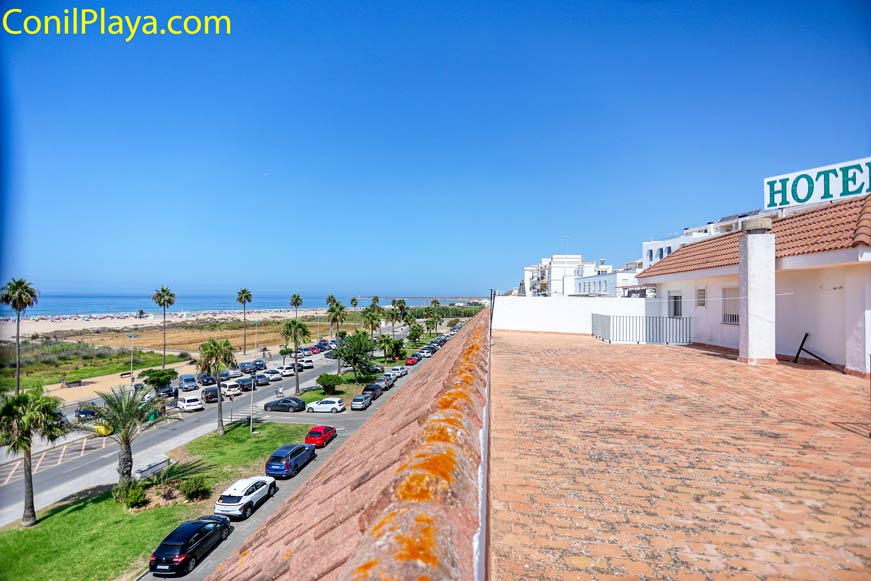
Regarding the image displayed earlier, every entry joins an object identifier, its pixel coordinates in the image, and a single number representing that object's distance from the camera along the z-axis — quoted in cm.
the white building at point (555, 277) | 6361
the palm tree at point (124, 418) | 2056
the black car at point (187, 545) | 1424
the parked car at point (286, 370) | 4891
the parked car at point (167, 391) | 3989
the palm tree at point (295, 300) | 6981
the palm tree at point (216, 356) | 3062
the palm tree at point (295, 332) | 4209
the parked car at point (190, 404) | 3588
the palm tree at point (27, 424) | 1750
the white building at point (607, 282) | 4988
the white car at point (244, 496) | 1825
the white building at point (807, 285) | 762
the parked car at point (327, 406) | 3509
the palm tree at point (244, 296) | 6334
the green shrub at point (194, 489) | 2014
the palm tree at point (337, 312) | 5928
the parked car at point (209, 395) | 3900
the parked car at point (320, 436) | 2730
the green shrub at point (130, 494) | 1956
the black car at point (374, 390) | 3941
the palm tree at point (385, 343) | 5640
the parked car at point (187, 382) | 4378
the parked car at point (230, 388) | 4047
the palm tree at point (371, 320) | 6228
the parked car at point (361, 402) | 3594
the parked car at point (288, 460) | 2237
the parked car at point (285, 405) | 3531
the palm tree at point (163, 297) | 5525
